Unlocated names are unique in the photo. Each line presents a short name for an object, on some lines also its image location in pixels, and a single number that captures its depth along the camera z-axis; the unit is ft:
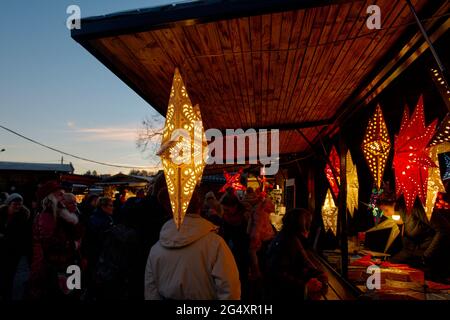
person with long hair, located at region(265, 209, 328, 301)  11.87
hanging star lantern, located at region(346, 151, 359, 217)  18.98
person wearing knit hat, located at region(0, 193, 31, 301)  18.78
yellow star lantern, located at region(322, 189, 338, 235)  23.78
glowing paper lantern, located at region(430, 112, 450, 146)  8.31
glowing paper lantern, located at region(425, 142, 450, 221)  9.76
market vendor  14.10
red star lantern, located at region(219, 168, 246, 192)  49.37
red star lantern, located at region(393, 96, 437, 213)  9.57
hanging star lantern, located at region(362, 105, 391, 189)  12.27
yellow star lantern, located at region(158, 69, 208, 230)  9.10
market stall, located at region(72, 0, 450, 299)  8.45
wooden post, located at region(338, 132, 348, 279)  18.02
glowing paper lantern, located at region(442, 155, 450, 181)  11.80
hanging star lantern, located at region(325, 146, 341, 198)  21.29
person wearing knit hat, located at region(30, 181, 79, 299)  13.69
